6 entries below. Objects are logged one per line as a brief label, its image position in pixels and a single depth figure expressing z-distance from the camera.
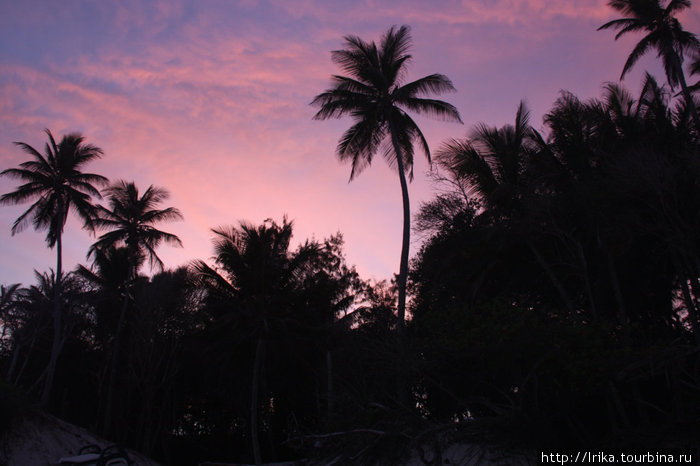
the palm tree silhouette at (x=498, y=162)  16.55
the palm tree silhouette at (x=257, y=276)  21.42
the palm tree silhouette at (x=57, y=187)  25.59
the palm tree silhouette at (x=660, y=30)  18.84
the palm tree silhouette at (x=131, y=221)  27.98
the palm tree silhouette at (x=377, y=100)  18.64
